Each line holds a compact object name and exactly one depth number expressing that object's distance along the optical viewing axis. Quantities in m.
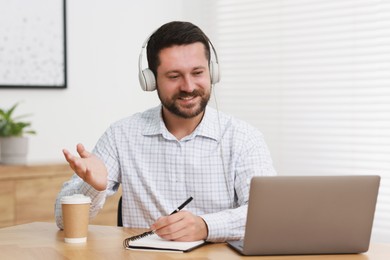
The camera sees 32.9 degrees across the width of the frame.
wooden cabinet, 3.14
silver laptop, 1.65
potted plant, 3.27
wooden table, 1.70
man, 2.34
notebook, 1.76
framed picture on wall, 3.53
